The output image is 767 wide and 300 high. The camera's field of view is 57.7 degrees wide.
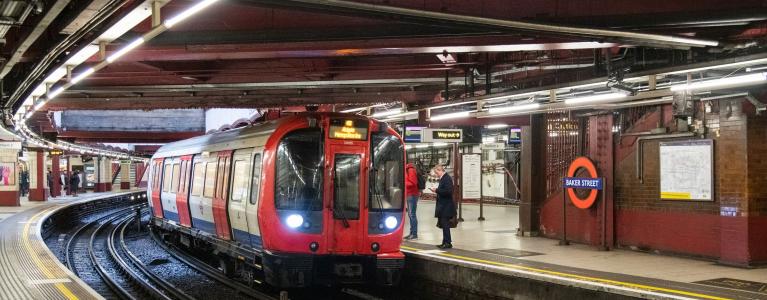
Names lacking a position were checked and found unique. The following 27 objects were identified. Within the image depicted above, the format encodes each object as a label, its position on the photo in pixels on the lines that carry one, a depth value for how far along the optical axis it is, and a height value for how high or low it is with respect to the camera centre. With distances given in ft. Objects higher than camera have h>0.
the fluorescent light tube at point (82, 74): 25.94 +3.19
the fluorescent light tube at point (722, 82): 24.64 +2.66
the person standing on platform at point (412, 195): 42.59 -2.48
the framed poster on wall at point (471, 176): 56.39 -1.72
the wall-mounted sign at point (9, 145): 72.54 +1.25
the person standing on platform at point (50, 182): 128.06 -4.84
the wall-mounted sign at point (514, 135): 69.77 +1.98
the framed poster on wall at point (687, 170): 34.12 -0.81
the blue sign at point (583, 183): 39.65 -1.65
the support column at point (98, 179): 162.20 -5.26
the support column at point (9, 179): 92.17 -2.96
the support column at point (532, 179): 46.11 -1.64
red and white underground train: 30.55 -2.09
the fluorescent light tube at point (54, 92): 31.34 +3.02
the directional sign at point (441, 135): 49.85 +1.44
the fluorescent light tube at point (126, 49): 20.47 +3.34
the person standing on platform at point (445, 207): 39.09 -2.95
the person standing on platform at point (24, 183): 139.52 -5.35
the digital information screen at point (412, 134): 55.98 +1.72
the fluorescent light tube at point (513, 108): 34.17 +2.35
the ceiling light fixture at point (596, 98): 29.32 +2.47
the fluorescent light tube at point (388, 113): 42.75 +2.67
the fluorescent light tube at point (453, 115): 38.52 +2.28
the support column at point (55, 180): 121.37 -4.17
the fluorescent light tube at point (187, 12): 16.22 +3.54
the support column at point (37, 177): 103.40 -3.09
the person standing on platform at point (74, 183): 131.95 -5.07
